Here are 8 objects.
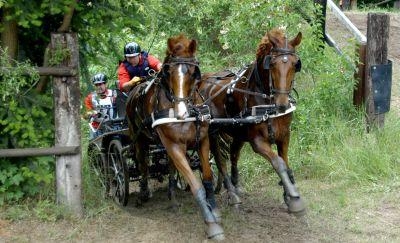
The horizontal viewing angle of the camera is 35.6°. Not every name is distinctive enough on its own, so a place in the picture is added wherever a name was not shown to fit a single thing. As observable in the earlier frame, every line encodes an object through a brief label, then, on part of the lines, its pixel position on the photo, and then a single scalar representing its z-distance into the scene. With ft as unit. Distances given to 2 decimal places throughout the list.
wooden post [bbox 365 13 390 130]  32.27
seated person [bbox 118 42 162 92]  28.30
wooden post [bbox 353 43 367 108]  33.09
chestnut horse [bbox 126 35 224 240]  21.33
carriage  27.53
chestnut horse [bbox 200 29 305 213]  22.41
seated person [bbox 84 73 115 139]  29.60
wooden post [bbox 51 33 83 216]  22.29
